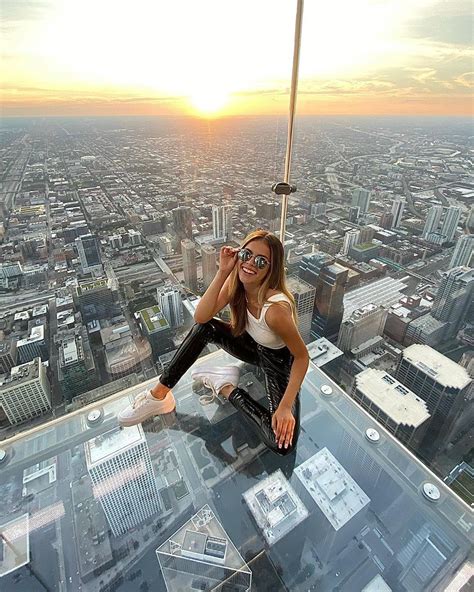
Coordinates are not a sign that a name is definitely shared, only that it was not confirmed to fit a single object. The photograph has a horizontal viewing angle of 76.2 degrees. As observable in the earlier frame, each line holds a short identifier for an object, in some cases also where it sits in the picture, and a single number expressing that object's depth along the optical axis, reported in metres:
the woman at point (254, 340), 1.37
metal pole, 1.65
